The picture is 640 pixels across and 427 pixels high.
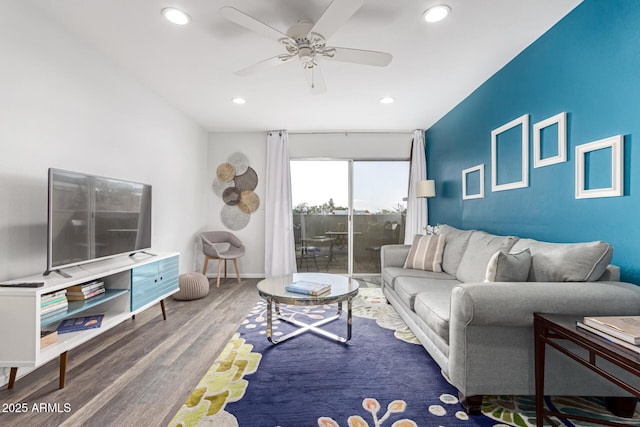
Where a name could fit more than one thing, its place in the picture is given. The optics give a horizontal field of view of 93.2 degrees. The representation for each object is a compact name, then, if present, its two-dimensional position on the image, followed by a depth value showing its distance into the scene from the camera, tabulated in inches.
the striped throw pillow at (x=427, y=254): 126.9
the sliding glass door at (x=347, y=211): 205.9
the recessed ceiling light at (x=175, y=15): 82.0
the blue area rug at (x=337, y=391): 61.4
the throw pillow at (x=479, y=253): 94.0
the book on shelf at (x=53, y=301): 68.3
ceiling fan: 69.2
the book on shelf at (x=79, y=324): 79.2
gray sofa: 57.8
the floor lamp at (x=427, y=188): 171.9
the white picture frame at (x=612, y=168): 69.1
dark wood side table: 41.4
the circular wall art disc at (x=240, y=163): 201.8
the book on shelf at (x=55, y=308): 68.4
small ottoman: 144.6
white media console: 64.9
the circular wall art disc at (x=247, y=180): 201.6
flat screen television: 77.7
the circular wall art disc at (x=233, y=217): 201.6
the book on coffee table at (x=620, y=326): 43.2
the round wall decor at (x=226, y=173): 201.2
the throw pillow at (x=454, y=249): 116.7
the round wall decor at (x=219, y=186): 201.6
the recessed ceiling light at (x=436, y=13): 81.0
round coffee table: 88.6
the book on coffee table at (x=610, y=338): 42.1
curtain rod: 202.2
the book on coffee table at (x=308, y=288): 89.9
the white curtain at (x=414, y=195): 196.1
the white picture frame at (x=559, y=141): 85.0
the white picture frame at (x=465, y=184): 129.8
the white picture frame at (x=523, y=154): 100.7
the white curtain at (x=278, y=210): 196.2
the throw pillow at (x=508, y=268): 70.0
